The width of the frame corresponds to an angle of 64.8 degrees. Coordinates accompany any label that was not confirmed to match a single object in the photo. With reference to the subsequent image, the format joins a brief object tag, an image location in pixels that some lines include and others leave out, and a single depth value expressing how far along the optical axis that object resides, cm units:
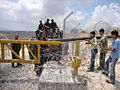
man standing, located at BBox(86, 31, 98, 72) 302
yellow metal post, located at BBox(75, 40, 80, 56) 265
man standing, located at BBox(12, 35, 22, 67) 386
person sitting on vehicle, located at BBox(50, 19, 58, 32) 384
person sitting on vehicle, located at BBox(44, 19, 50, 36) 370
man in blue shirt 246
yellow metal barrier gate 238
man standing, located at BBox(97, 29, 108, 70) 297
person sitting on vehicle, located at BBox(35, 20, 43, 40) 324
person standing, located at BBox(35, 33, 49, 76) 282
